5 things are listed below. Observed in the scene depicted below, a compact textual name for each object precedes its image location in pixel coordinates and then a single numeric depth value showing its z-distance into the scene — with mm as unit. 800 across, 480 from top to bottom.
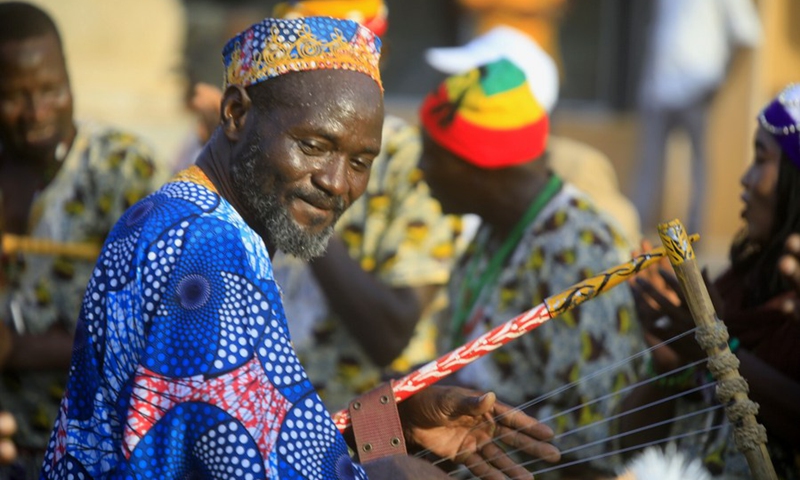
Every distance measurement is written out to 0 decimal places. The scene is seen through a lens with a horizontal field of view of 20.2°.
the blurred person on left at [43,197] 8204
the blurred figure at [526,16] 18213
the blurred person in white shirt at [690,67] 17621
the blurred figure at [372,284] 8319
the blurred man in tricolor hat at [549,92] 9923
